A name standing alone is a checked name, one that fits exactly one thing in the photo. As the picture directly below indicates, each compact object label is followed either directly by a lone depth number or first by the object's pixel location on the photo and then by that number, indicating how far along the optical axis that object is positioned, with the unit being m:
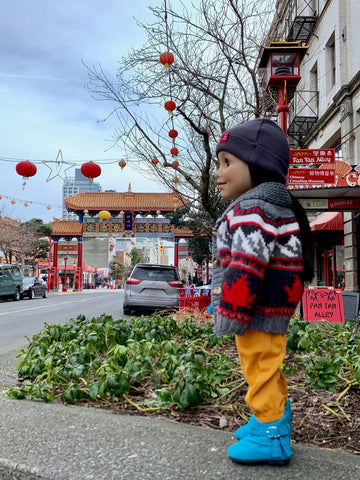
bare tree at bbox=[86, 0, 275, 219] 7.39
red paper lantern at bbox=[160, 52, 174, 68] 6.95
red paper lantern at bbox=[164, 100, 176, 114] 7.41
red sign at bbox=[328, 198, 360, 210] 8.21
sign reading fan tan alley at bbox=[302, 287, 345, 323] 7.02
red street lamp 6.46
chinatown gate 39.88
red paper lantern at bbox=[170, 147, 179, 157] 8.84
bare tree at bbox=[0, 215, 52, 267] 36.31
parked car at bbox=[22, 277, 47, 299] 24.84
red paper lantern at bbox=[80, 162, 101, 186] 12.99
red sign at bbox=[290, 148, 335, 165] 7.85
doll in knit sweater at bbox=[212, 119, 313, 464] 1.80
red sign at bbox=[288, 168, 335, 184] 7.82
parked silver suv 12.45
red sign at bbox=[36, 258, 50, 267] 56.34
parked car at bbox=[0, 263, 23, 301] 21.25
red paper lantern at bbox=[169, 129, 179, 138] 8.18
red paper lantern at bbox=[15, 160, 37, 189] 13.59
